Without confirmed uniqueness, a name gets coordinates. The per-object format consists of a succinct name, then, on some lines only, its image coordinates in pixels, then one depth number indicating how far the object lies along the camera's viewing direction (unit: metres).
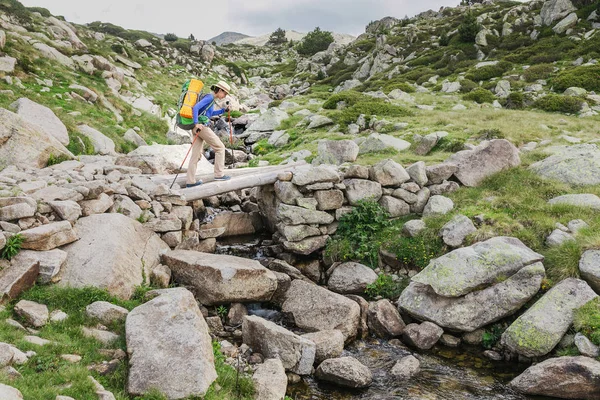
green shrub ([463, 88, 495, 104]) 34.25
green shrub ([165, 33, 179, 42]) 109.69
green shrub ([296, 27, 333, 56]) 107.81
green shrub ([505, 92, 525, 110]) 31.23
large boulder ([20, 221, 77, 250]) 9.80
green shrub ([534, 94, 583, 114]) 28.48
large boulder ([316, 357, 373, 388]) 9.59
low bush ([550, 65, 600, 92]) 32.35
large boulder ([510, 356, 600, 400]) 8.84
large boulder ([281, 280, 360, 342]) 11.88
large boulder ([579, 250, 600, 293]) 10.90
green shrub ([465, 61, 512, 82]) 42.16
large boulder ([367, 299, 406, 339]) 11.96
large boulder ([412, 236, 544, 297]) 11.82
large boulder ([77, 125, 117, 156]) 20.64
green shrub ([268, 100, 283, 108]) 47.12
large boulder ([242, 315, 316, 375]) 10.04
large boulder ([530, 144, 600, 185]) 15.52
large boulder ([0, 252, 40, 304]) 8.77
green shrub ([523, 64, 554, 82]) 37.79
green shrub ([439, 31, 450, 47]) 59.80
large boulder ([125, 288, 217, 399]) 7.49
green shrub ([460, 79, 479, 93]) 38.84
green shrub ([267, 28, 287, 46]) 156.12
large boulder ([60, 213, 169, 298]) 10.23
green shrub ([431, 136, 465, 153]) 20.14
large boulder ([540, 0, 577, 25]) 51.09
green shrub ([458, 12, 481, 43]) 55.12
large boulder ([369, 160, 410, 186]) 16.50
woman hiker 14.71
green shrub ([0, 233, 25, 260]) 9.34
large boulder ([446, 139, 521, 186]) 16.81
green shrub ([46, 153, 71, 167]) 16.09
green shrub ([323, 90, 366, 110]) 34.54
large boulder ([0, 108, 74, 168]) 14.99
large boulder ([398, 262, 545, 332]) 11.45
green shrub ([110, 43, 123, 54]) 42.42
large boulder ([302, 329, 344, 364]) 10.54
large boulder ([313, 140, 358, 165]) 20.41
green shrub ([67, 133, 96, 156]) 19.31
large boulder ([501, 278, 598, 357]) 10.27
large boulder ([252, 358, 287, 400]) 8.51
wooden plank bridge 16.12
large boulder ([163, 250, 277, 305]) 12.20
